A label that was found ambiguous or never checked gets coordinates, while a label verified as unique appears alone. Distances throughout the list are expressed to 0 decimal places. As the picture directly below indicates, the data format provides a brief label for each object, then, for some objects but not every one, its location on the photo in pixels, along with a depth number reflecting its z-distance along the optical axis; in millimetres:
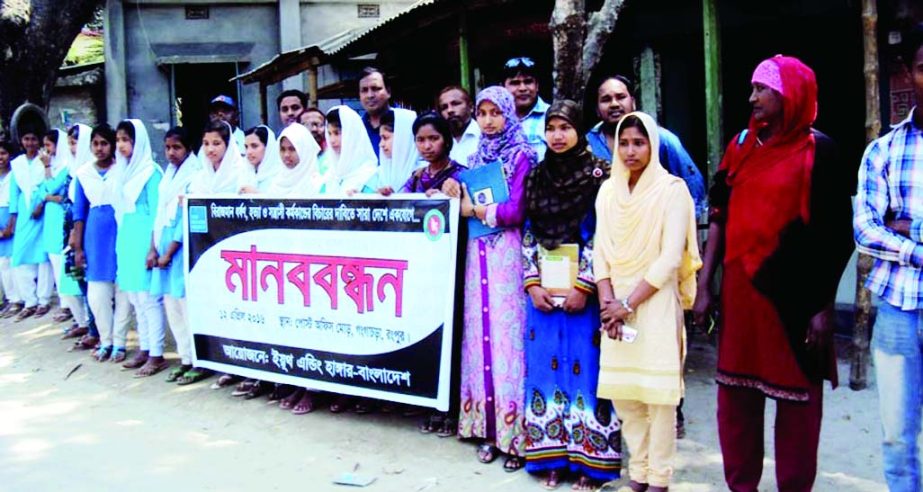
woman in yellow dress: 3275
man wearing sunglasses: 4664
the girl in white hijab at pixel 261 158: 5512
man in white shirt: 4477
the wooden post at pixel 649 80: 7664
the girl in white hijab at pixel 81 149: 6995
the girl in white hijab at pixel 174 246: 5742
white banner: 4344
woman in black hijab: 3604
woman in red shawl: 2986
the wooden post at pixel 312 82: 10370
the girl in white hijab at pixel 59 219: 7352
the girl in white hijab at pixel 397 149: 4633
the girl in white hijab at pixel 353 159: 4875
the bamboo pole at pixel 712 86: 5938
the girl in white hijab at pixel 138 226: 6000
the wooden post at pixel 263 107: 12445
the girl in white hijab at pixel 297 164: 5125
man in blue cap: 7459
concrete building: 13805
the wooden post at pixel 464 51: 8438
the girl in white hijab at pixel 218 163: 5590
